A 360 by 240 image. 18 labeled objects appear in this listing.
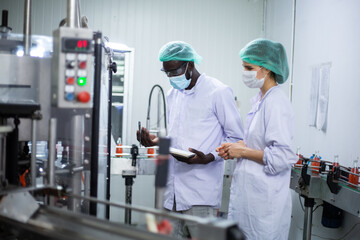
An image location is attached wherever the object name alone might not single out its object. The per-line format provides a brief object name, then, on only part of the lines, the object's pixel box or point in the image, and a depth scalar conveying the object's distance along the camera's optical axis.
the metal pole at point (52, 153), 1.14
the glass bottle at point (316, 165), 2.21
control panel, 1.11
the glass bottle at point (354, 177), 1.92
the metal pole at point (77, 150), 1.43
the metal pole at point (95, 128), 1.38
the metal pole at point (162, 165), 0.80
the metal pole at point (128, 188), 2.44
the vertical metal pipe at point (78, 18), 1.53
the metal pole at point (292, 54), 3.13
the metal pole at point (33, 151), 1.19
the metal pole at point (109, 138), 1.86
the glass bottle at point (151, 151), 2.63
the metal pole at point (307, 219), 2.30
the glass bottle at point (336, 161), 2.14
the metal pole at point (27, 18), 1.50
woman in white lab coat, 1.51
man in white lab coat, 1.85
